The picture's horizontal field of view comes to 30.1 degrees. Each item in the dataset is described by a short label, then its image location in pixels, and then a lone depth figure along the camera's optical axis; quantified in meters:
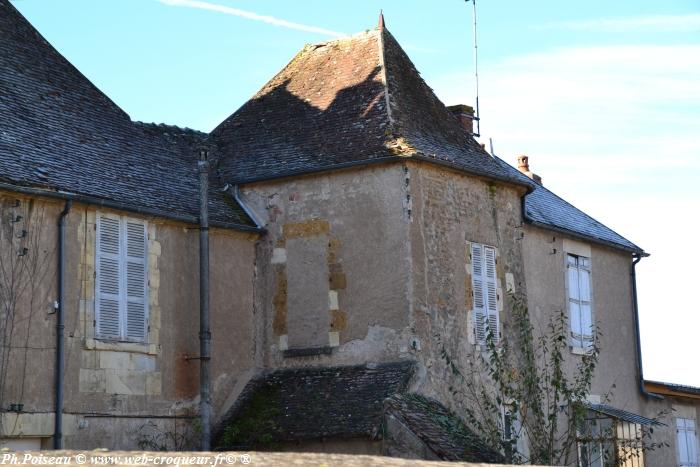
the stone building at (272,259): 15.01
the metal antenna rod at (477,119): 22.22
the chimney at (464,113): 21.64
